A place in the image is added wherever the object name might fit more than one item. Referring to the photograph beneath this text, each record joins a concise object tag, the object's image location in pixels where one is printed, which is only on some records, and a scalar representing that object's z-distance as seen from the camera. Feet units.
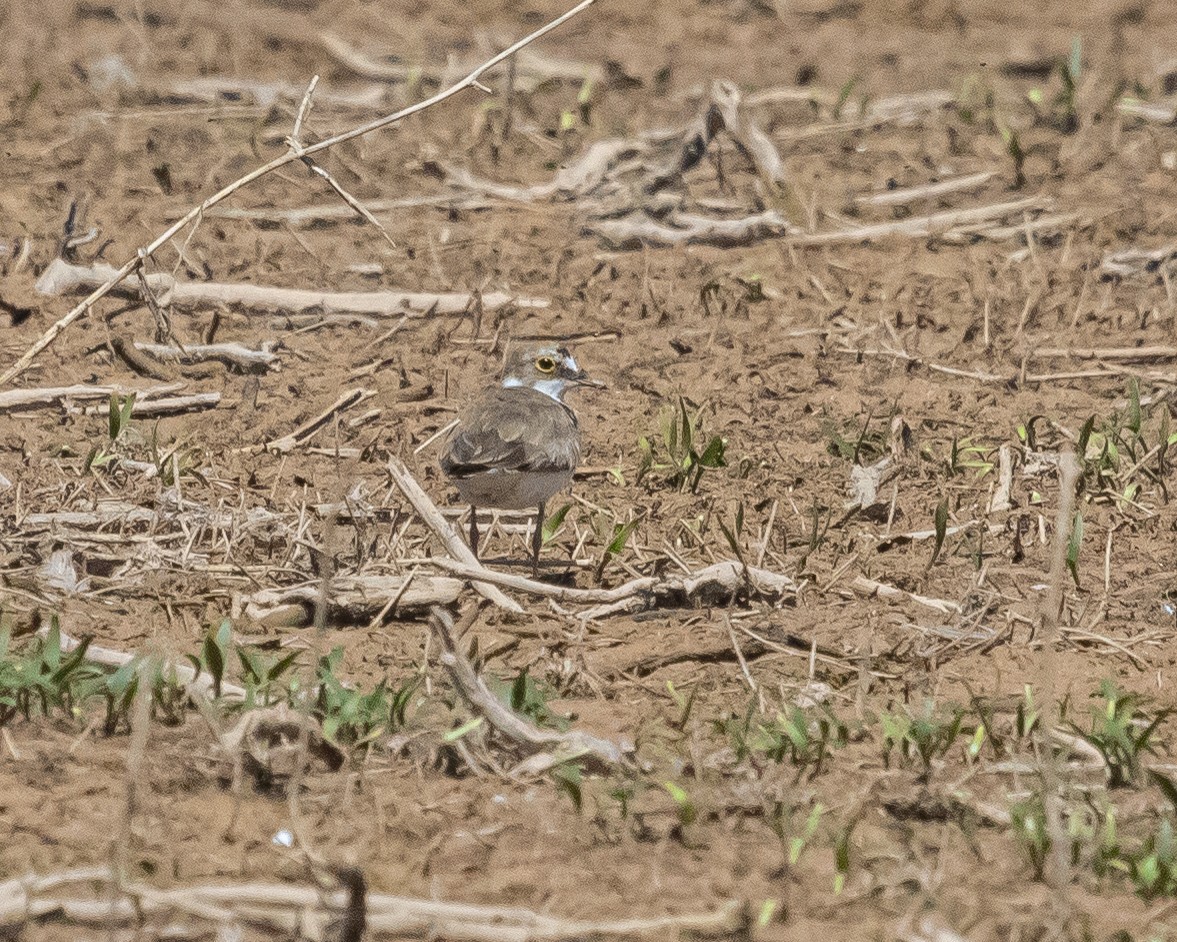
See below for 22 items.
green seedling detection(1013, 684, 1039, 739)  36.40
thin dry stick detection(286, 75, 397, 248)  40.09
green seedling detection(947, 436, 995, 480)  51.55
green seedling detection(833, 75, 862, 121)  78.12
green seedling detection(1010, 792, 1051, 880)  31.04
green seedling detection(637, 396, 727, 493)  51.16
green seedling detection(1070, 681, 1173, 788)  34.78
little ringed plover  46.37
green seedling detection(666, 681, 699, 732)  37.17
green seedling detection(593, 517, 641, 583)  46.37
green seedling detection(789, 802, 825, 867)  31.35
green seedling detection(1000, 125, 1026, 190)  71.41
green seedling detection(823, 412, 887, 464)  52.47
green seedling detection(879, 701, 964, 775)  34.81
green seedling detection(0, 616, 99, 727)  36.24
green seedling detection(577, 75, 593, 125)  79.15
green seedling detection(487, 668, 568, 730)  36.29
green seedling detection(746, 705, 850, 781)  35.06
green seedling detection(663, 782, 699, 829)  32.24
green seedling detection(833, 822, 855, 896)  30.48
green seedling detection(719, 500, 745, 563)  43.57
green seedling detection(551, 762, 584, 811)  32.73
